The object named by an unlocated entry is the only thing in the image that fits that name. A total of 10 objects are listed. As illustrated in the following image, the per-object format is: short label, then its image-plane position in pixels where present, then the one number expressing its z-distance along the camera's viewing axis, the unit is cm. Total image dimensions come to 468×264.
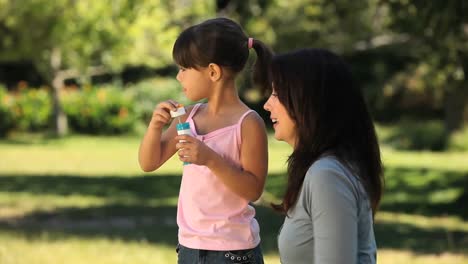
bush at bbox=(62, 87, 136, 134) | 2902
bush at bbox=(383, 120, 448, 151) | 2602
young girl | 341
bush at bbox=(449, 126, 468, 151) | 2550
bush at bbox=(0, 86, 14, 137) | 2848
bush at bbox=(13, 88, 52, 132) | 2880
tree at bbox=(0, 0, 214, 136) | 1434
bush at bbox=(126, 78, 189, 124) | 3034
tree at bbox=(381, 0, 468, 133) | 980
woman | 251
